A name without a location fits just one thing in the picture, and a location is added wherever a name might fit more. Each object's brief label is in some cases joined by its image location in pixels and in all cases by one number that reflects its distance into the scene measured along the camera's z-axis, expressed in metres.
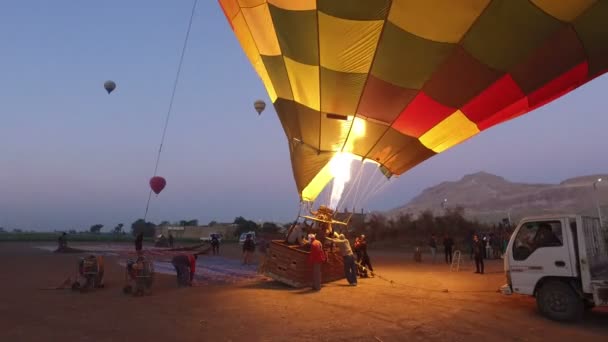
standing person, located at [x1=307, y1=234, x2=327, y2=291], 9.34
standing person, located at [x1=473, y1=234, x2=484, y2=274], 13.18
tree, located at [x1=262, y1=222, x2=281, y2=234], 56.98
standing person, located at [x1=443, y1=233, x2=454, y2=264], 18.09
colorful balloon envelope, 7.68
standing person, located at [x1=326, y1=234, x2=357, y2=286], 10.05
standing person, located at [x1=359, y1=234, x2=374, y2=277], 12.30
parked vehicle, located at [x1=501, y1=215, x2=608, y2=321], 6.67
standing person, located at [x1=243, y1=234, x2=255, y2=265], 16.28
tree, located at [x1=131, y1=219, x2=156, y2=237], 76.78
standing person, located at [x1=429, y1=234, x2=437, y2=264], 18.96
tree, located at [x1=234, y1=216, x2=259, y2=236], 60.43
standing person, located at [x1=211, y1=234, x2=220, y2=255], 21.42
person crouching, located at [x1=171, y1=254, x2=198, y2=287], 9.88
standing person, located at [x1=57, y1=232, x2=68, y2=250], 23.59
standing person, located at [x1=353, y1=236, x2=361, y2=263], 12.41
